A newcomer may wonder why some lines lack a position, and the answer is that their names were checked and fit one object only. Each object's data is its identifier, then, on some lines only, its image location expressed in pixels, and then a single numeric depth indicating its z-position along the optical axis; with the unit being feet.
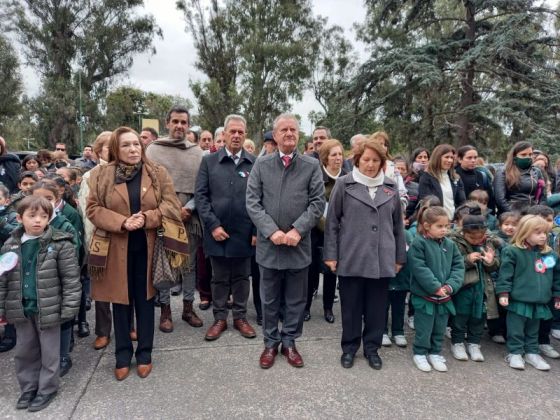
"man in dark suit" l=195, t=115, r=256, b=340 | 12.17
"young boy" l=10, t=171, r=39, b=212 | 14.35
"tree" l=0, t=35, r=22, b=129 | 68.90
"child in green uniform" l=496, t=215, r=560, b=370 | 10.78
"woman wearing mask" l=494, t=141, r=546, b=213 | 15.31
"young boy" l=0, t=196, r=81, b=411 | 8.81
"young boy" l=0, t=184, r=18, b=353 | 10.66
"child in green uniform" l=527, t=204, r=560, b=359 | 11.55
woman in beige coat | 9.66
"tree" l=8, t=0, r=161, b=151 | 77.41
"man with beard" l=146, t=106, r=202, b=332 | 13.15
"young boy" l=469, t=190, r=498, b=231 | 14.16
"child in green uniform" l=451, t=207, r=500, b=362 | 11.24
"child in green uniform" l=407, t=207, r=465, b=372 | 10.71
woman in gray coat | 10.37
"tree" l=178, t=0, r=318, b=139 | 75.31
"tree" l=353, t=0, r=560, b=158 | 36.58
